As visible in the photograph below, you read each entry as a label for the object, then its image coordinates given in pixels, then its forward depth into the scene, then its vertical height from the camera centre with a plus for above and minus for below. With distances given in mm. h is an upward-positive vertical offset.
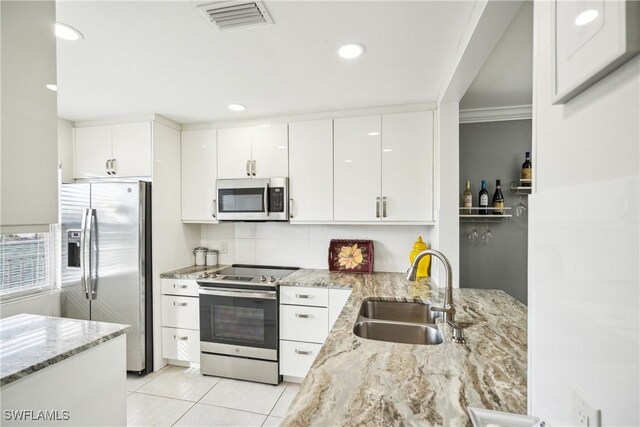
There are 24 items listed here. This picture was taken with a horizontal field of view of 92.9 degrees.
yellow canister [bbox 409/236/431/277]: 2600 -424
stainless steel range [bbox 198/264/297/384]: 2518 -986
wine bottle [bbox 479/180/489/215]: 2635 +121
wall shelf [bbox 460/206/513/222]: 2599 -45
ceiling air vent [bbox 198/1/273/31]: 1302 +883
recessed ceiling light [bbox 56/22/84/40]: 1438 +874
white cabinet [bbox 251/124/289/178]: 2803 +562
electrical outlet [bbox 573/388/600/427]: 451 -314
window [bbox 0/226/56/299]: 2456 -448
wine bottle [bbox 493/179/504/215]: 2621 +94
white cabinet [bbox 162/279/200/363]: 2730 -988
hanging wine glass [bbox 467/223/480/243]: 2756 -210
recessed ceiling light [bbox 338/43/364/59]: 1621 +883
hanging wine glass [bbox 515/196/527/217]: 2699 +15
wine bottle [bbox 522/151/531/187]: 2563 +352
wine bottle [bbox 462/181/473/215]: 2625 +102
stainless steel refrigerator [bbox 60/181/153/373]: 2598 -383
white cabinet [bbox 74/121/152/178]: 2762 +571
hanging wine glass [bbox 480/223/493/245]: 2730 -227
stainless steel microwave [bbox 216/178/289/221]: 2770 +113
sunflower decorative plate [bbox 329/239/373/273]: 2857 -426
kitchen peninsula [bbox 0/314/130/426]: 1115 -658
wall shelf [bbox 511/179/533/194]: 2564 +204
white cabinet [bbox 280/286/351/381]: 2420 -897
